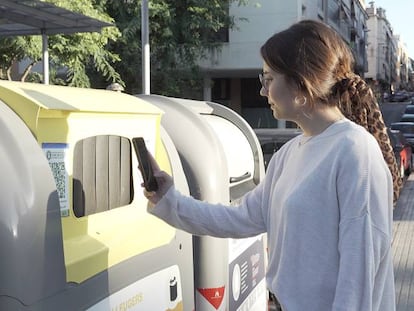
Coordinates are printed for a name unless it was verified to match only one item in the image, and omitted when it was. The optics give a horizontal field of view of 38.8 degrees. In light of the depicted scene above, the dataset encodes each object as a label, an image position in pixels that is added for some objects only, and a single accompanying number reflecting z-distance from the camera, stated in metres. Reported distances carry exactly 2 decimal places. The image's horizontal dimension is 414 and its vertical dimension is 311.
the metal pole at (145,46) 13.84
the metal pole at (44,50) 8.93
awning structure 7.74
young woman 1.69
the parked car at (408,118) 29.28
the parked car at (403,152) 15.01
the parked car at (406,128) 22.62
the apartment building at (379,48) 90.06
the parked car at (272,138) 8.62
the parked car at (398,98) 74.88
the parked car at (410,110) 39.12
